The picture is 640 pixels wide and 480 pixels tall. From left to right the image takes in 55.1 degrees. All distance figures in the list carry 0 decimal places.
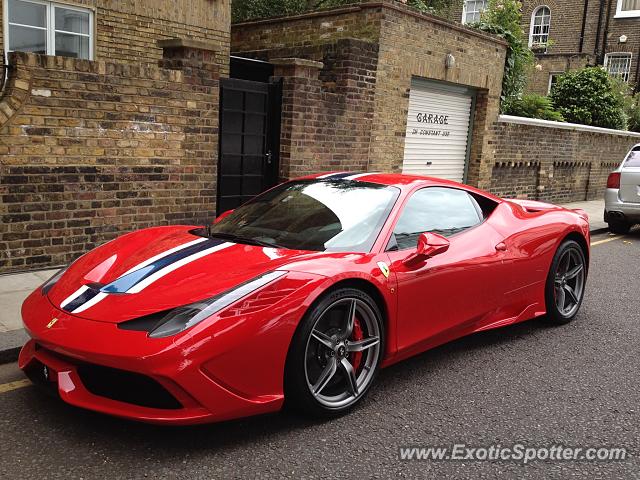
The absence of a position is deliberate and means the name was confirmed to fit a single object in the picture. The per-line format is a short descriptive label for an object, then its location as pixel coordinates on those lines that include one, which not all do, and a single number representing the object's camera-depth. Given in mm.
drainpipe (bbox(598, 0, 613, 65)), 25859
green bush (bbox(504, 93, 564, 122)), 16641
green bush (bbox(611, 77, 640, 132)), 19936
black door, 7711
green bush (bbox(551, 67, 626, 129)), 18000
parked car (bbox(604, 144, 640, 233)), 10805
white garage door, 10523
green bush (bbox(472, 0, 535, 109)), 13602
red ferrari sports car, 2803
